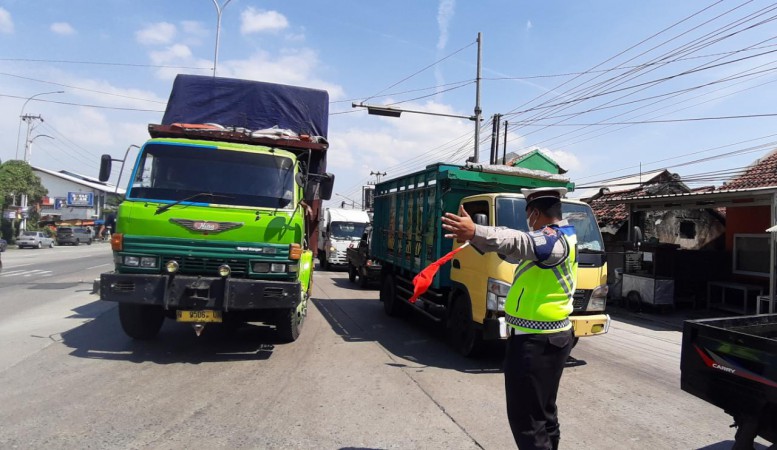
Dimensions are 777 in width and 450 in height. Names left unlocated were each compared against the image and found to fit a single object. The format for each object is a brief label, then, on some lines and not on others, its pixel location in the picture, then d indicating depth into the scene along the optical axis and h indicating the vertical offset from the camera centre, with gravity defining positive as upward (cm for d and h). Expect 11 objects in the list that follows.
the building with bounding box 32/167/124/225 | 6010 +258
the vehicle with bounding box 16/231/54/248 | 3803 -178
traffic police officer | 267 -43
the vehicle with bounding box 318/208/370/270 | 2064 -6
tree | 3881 +258
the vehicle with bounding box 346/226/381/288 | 1454 -96
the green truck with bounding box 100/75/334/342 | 567 -4
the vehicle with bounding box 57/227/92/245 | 4454 -153
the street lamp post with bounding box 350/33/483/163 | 1533 +399
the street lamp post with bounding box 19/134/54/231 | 4075 +82
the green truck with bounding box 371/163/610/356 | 611 -24
